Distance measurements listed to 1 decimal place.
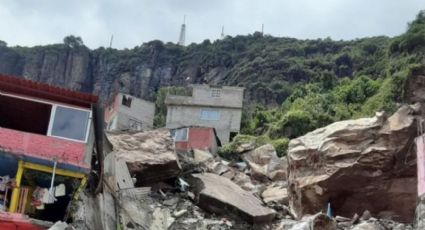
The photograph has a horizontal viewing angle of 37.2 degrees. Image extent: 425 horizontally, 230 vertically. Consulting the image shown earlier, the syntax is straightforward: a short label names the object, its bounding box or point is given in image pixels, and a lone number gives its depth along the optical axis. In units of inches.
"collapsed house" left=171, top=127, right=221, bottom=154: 1583.4
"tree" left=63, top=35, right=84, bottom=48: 4367.6
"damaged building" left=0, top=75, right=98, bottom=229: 608.4
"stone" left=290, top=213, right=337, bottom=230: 738.8
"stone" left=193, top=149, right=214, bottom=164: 1238.0
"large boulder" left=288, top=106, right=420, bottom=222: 902.4
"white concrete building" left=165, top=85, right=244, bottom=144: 1903.3
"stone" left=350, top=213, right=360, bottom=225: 844.6
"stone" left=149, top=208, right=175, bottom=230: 818.2
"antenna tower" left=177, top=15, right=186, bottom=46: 4435.3
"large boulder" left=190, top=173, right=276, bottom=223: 898.7
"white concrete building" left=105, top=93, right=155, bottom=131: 1804.9
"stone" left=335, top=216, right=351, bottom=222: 865.5
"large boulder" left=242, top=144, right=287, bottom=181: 1231.5
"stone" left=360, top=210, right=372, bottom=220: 862.3
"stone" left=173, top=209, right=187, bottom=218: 866.7
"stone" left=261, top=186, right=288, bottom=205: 1043.5
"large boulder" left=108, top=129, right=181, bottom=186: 939.3
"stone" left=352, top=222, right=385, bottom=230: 774.5
